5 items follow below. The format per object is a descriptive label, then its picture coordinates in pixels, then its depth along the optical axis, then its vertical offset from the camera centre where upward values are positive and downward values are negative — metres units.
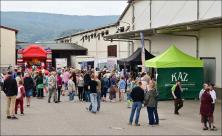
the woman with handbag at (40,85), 28.39 -1.11
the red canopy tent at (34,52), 49.94 +1.36
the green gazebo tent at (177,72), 26.67 -0.31
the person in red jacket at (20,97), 19.48 -1.23
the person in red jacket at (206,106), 16.28 -1.30
